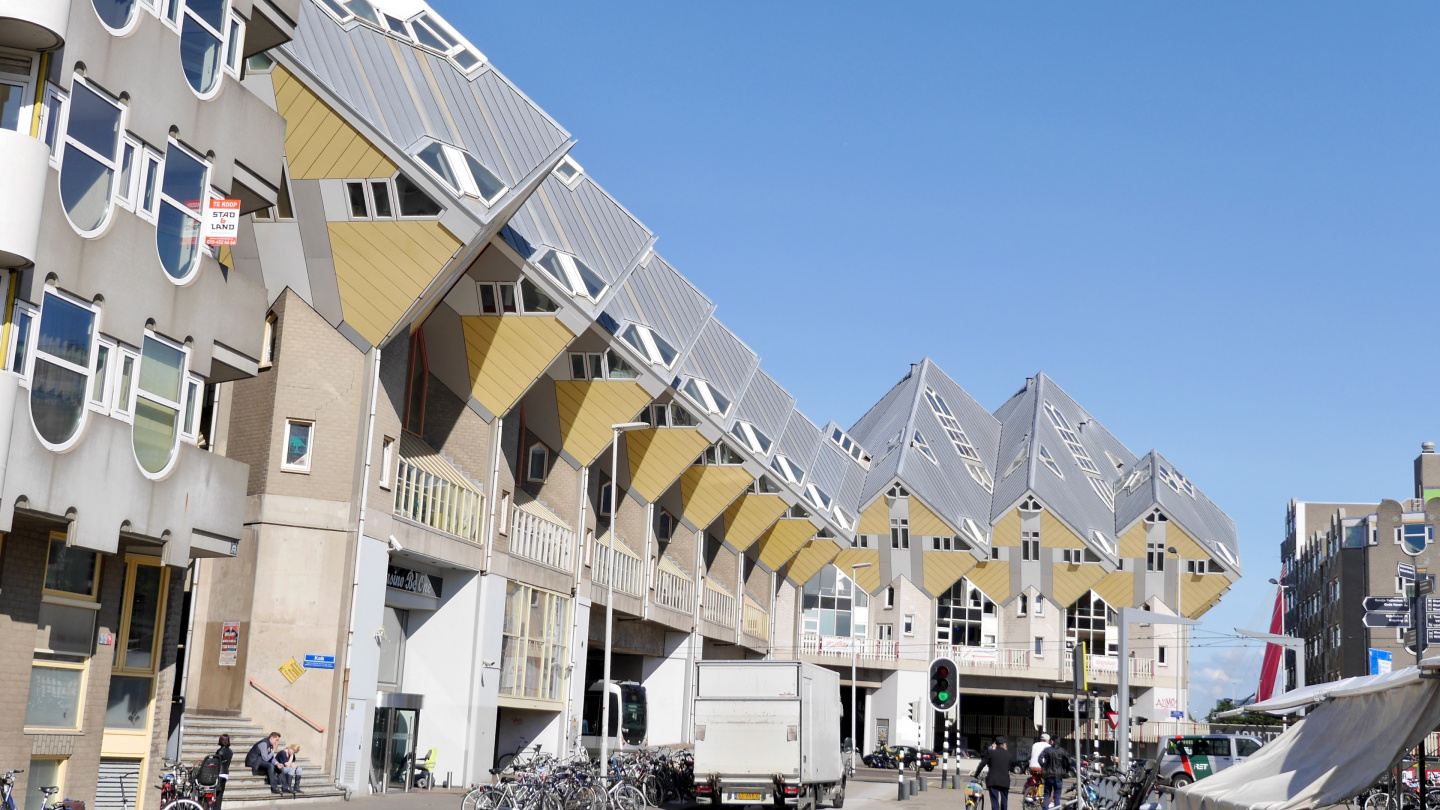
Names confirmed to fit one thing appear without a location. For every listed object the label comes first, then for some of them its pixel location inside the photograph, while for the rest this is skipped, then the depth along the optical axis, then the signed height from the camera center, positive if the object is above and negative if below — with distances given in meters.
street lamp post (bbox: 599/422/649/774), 29.37 +0.86
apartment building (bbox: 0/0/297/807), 14.75 +3.49
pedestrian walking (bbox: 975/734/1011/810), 22.19 -1.33
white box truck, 27.08 -1.03
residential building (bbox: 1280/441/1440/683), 93.06 +9.62
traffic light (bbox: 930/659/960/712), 25.88 +0.07
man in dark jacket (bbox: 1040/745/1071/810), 26.39 -1.45
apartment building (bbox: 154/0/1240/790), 26.75 +5.96
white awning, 11.88 -0.40
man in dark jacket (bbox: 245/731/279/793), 24.38 -1.77
